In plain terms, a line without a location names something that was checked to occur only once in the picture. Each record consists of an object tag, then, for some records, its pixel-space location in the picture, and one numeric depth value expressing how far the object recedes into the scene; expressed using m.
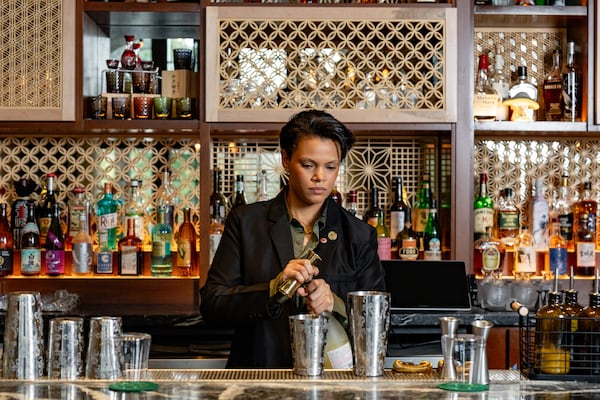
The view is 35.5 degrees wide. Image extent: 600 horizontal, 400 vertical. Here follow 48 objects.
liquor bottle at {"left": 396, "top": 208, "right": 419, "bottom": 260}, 3.79
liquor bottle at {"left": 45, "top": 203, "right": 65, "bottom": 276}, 3.81
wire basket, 1.99
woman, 2.43
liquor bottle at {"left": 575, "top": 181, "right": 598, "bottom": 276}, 3.84
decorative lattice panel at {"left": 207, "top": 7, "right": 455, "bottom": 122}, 3.64
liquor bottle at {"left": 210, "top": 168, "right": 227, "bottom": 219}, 3.78
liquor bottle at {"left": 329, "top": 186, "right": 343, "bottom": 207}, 3.92
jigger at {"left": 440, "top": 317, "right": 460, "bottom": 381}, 1.87
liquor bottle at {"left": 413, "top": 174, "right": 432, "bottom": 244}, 3.88
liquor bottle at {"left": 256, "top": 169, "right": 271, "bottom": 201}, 3.86
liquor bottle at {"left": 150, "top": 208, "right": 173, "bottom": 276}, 3.79
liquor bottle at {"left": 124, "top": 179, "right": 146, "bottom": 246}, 3.88
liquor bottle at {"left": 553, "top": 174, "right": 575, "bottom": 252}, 3.92
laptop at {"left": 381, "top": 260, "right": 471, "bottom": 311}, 3.45
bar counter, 1.81
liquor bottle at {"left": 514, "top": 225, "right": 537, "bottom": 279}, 3.83
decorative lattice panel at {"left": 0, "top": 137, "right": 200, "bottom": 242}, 3.99
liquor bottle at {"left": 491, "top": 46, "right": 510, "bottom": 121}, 3.86
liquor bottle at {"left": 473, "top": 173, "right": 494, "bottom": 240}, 3.85
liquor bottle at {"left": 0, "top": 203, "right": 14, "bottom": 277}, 3.81
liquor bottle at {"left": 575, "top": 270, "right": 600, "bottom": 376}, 1.98
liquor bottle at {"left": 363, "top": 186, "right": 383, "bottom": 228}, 3.88
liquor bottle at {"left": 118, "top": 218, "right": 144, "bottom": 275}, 3.81
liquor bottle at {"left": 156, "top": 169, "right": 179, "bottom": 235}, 3.91
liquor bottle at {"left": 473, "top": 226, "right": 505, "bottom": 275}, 3.76
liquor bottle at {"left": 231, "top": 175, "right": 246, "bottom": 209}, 3.82
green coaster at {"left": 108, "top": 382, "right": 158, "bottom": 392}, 1.85
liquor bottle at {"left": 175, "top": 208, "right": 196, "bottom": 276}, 3.79
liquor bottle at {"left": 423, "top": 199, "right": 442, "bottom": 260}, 3.80
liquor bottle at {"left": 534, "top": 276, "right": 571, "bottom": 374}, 1.99
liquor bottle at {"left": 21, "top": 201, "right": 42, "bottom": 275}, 3.79
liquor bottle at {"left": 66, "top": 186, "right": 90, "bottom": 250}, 3.85
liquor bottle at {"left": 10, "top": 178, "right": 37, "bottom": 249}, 3.87
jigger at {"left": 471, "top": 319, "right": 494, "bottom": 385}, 1.87
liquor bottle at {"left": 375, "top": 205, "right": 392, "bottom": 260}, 3.81
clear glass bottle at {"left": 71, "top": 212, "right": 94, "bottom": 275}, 3.80
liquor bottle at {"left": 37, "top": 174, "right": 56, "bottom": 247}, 3.88
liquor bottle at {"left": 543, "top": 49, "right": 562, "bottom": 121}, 3.83
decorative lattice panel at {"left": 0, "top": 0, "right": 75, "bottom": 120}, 3.65
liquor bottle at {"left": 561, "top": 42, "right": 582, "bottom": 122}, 3.76
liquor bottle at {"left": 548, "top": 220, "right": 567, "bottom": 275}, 3.85
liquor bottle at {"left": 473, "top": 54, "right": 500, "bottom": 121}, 3.76
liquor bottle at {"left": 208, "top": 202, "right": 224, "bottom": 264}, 3.69
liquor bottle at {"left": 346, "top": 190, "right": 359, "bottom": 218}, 3.85
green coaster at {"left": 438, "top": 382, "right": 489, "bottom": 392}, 1.87
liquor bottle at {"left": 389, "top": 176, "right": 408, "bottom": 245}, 3.88
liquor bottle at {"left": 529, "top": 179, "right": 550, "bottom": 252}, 3.91
